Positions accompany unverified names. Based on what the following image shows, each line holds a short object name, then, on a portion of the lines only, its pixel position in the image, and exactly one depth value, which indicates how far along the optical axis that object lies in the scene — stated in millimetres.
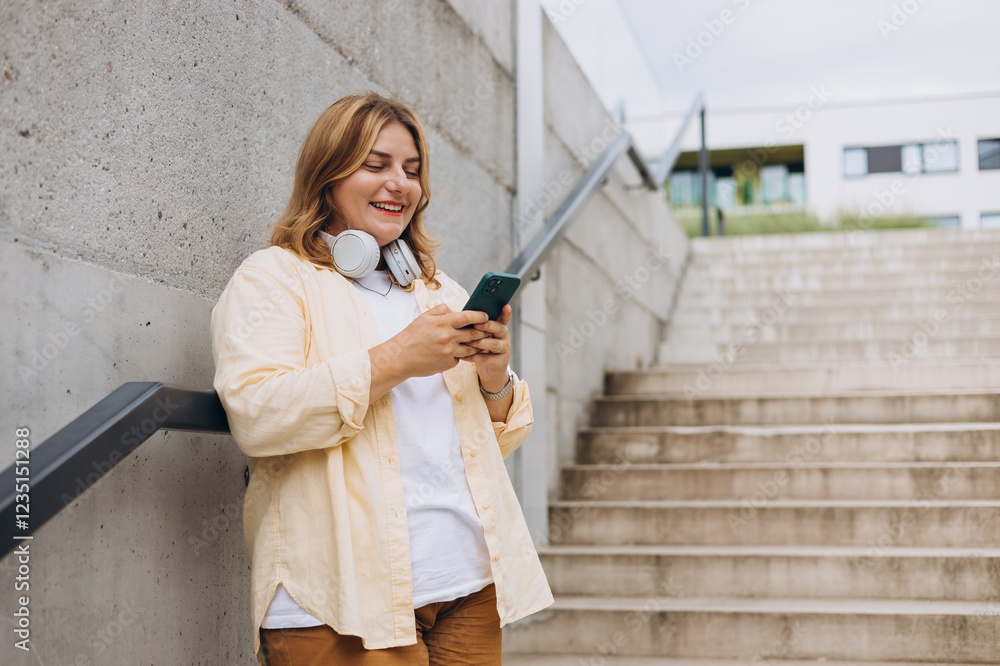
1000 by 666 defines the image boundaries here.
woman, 1389
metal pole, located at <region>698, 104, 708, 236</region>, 9250
